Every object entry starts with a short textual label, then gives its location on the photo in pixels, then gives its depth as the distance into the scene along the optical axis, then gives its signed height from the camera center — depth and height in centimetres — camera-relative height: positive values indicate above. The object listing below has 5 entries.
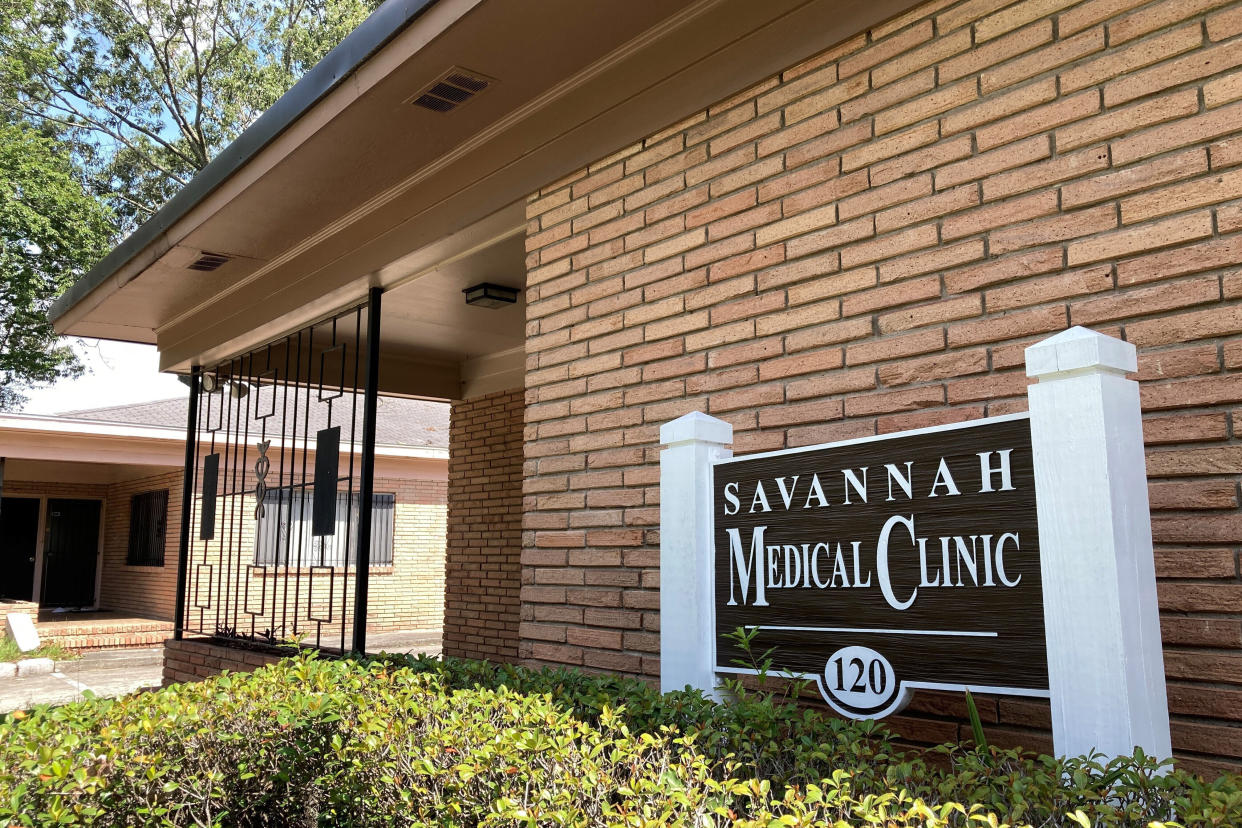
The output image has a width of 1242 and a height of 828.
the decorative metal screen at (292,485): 617 +83
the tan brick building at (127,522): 1462 +87
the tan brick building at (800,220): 238 +113
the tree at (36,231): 2080 +740
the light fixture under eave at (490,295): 676 +192
